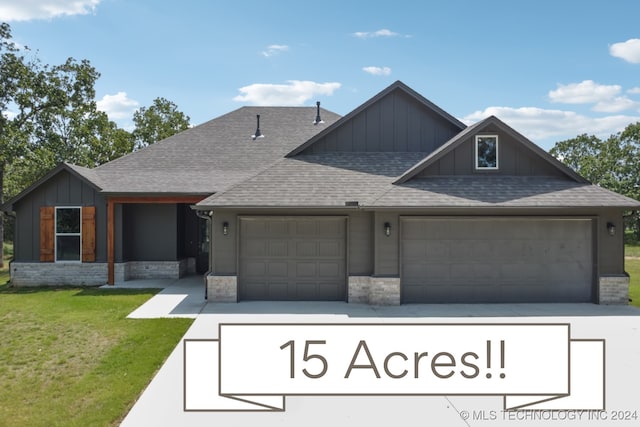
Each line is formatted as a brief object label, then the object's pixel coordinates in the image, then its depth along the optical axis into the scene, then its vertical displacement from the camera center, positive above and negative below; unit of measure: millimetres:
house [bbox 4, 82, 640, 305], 10000 -427
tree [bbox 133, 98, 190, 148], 32719 +7371
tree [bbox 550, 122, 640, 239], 38344 +4719
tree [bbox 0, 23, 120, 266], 18750 +5482
